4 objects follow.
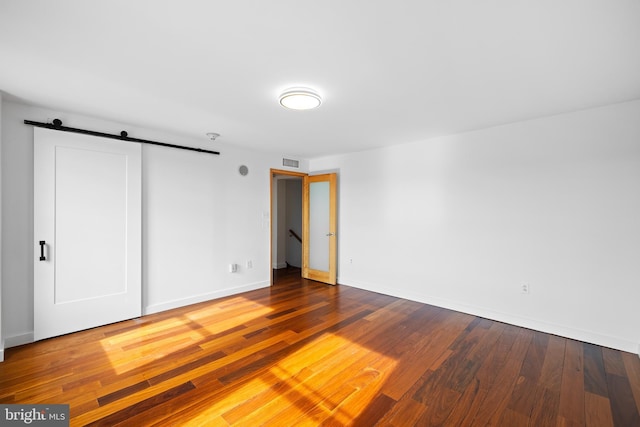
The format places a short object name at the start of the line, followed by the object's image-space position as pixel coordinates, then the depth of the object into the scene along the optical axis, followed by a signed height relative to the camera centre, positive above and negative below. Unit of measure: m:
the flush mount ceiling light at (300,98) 2.38 +1.03
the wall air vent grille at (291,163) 5.31 +0.97
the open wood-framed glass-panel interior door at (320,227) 5.16 -0.33
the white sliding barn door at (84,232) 2.86 -0.24
